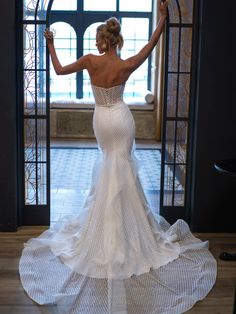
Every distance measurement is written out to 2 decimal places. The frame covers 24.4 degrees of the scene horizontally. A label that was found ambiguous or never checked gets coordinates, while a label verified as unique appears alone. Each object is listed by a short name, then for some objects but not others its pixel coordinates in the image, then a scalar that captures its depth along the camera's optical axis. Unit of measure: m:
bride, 3.69
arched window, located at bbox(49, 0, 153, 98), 9.98
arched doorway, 4.55
